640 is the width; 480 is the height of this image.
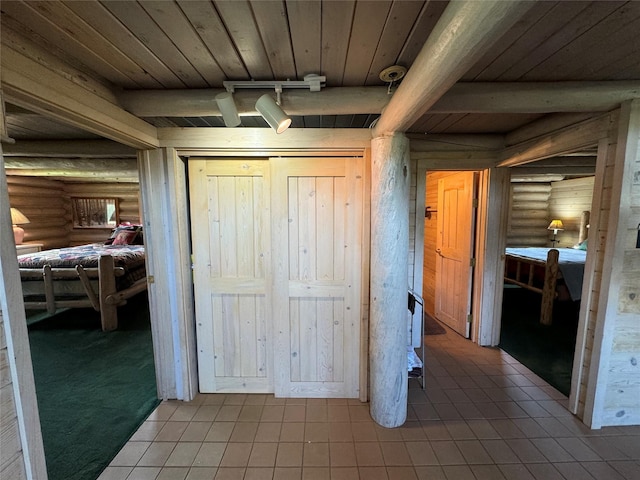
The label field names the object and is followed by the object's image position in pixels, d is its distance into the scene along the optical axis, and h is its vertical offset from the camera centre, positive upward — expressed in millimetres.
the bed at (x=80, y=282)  3516 -944
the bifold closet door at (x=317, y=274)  2092 -482
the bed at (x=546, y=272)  3580 -906
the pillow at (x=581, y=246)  5395 -663
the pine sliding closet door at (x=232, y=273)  2139 -483
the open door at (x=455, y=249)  3186 -461
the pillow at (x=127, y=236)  5375 -411
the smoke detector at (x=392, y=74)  1511 +838
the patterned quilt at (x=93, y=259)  3789 -632
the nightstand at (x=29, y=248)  5227 -638
